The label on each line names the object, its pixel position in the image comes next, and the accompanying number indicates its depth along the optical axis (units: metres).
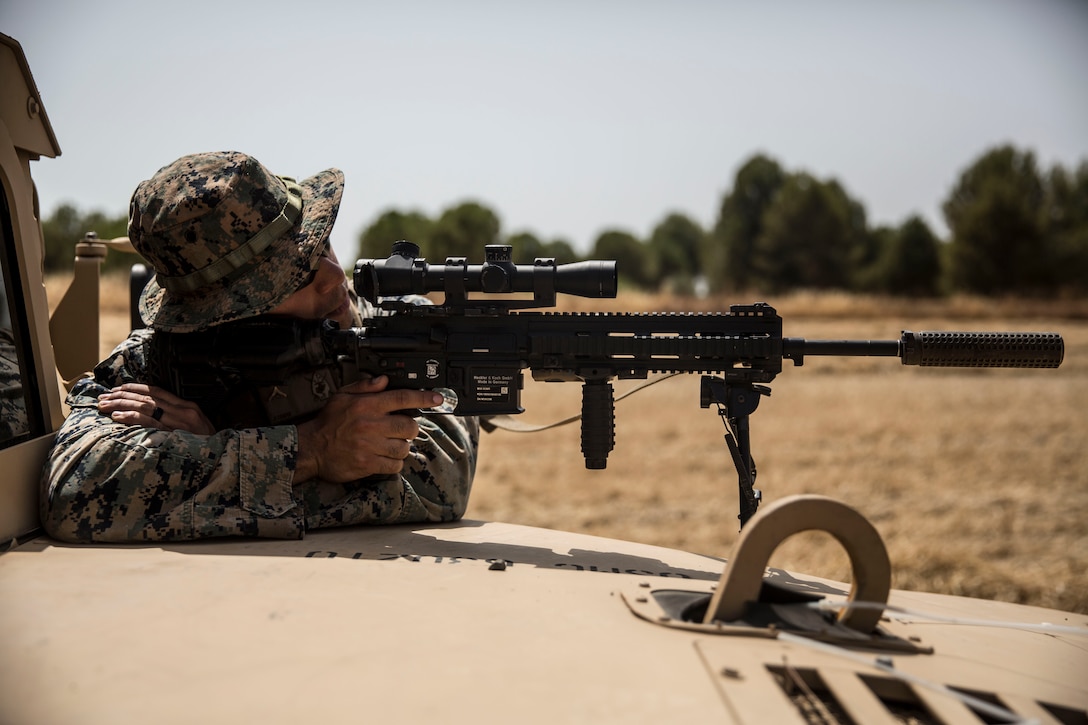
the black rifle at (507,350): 1.42
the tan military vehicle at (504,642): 0.95
